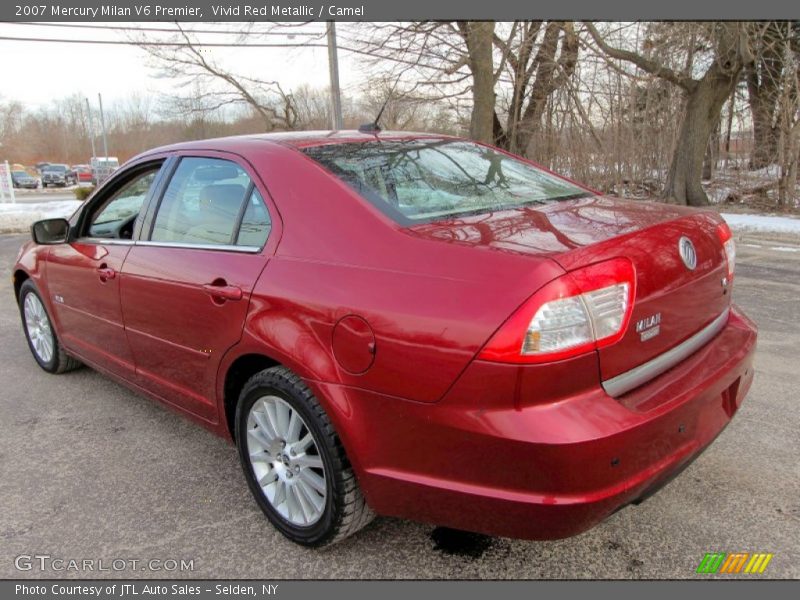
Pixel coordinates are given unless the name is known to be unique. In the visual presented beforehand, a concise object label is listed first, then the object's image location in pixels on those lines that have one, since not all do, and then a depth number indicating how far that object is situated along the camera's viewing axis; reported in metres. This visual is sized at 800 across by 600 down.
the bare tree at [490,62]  17.00
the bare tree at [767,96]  13.55
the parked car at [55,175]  45.91
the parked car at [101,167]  36.07
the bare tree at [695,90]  13.72
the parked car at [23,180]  44.83
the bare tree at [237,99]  29.81
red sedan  1.80
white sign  22.62
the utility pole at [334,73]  18.94
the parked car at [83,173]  47.62
